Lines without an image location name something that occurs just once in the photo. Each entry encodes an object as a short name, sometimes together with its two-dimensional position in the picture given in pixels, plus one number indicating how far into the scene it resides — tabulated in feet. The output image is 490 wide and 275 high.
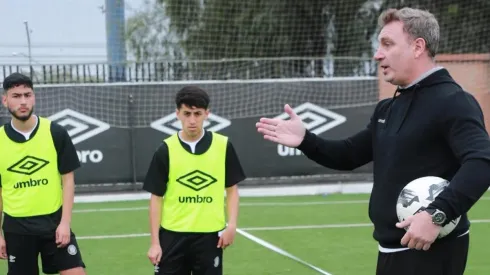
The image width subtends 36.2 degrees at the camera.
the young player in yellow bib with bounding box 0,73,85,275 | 17.97
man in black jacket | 10.63
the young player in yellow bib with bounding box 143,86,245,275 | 16.98
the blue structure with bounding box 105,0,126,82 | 52.11
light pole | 46.11
